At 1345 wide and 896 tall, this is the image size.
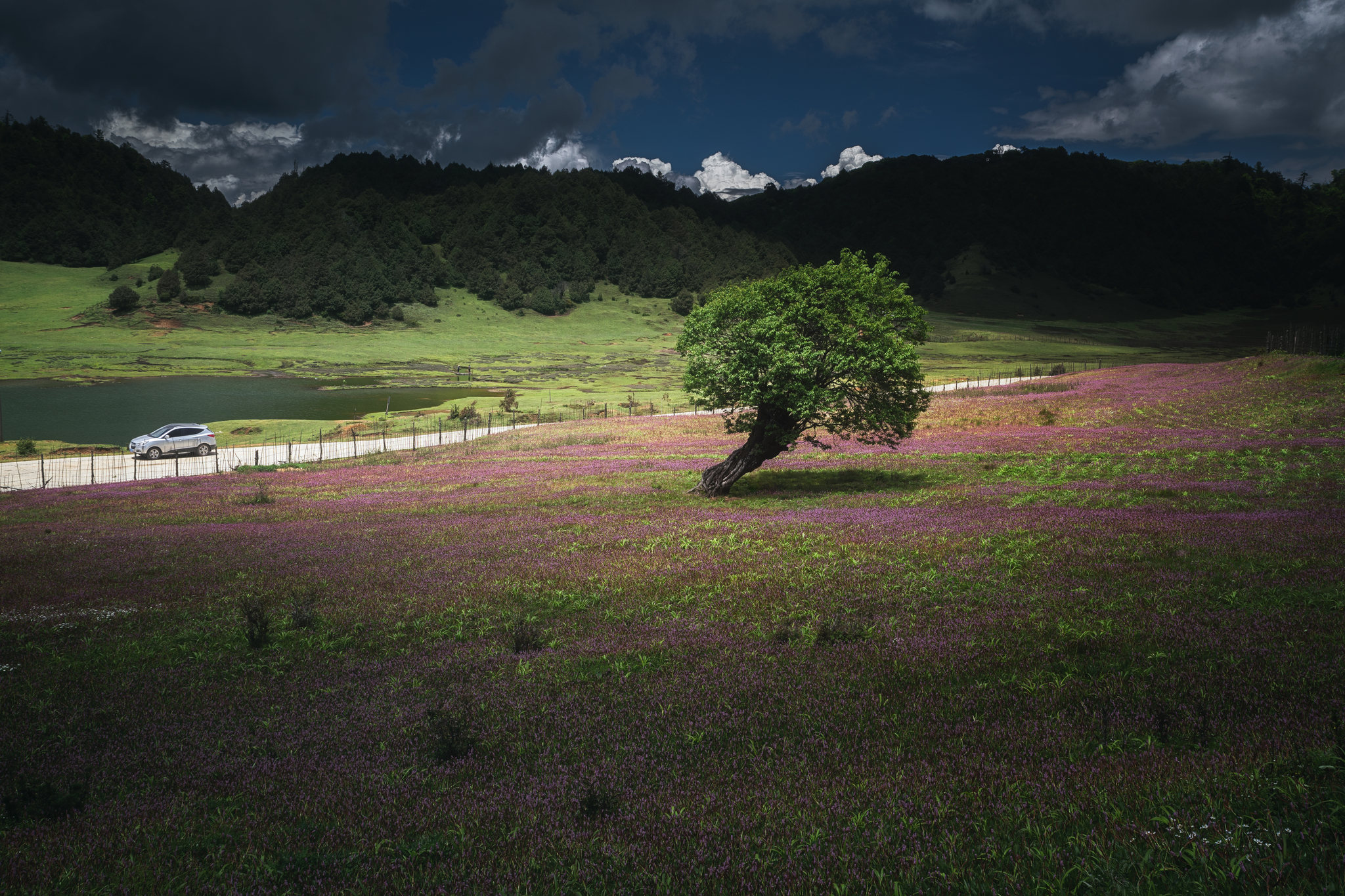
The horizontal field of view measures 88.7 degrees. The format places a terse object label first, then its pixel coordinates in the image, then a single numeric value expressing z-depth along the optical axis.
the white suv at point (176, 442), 59.28
